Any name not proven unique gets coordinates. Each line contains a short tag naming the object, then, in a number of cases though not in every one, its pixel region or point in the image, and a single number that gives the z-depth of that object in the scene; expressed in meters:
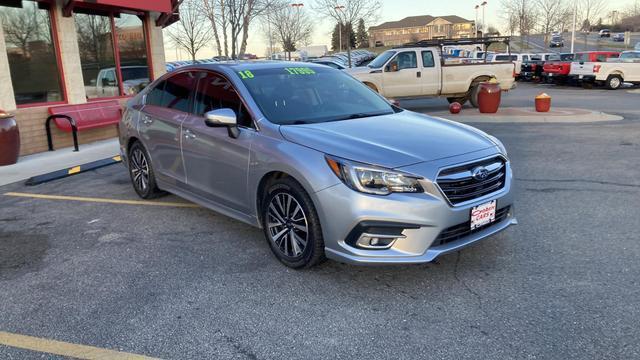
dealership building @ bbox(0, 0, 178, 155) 9.91
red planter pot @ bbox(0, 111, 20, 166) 8.58
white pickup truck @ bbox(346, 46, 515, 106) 15.42
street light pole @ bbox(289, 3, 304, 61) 44.92
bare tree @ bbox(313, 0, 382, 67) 32.59
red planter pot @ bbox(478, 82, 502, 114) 13.97
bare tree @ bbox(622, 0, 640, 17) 89.00
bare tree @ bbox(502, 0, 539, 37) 54.00
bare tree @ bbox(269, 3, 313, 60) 42.78
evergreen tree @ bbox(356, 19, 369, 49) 83.06
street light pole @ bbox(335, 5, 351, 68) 32.58
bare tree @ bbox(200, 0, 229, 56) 22.05
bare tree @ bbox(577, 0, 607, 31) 58.75
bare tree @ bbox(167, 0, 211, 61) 27.79
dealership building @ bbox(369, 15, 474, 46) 120.50
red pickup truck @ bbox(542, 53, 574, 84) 23.39
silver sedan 3.46
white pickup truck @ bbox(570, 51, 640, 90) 21.77
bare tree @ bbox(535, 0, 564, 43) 54.17
